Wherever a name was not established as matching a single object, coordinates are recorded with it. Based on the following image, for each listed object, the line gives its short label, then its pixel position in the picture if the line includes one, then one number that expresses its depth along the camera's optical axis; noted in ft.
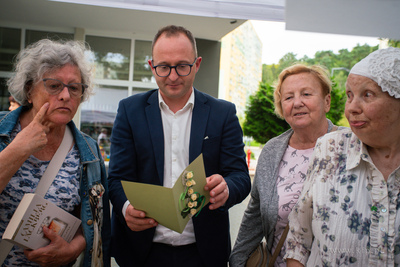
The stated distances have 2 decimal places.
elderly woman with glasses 6.08
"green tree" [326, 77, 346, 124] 52.60
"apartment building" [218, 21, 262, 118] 239.50
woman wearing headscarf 4.53
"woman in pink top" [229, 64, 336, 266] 7.44
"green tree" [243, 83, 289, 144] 57.47
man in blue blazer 6.67
